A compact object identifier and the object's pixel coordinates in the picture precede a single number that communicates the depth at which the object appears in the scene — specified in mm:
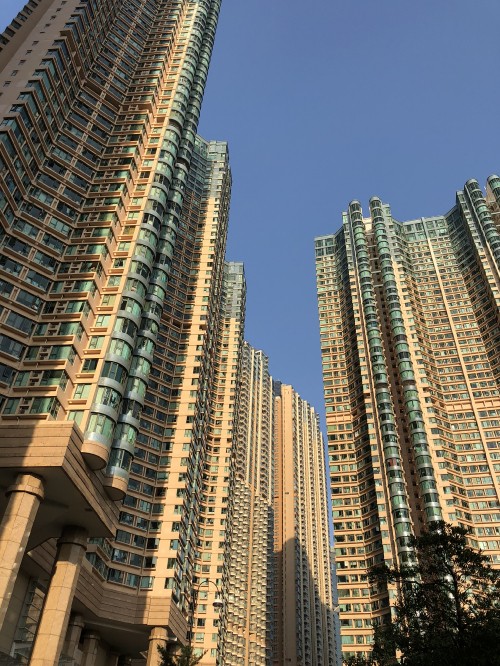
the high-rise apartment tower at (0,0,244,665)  36875
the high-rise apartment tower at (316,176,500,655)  74375
